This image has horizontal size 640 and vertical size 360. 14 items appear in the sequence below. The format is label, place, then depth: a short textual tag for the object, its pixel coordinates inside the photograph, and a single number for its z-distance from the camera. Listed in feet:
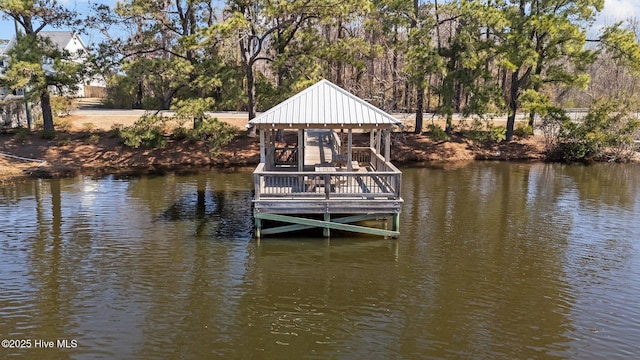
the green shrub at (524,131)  111.14
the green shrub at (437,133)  100.48
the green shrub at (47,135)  97.50
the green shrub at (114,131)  101.28
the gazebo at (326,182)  46.80
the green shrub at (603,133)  98.53
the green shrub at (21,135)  95.04
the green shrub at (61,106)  104.94
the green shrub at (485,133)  99.60
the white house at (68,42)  177.21
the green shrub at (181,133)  102.39
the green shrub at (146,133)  88.34
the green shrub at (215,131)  88.12
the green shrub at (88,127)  103.86
